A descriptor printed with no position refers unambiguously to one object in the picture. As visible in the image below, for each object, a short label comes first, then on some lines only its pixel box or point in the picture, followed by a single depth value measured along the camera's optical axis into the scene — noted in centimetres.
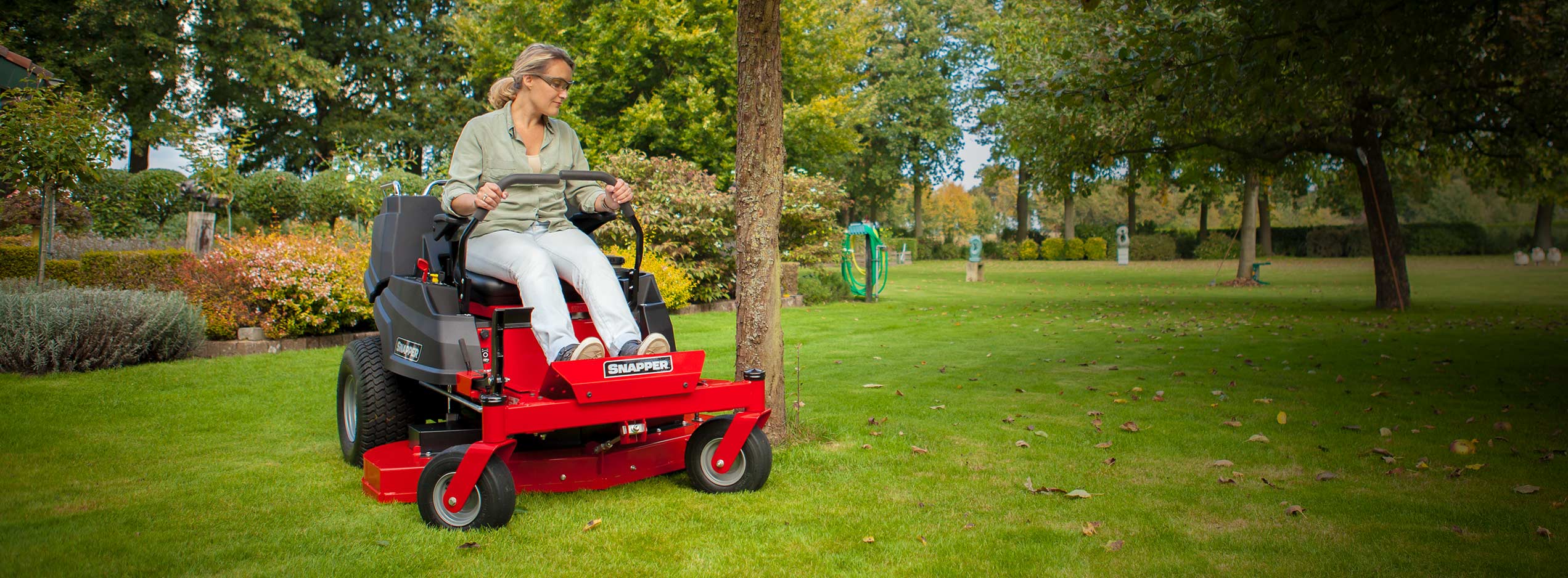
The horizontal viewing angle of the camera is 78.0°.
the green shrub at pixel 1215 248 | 4119
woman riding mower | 404
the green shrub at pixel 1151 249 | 4344
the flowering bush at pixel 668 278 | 1348
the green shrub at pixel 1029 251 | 4359
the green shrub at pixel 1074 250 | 4309
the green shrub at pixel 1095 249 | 4306
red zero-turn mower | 368
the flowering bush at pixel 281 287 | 927
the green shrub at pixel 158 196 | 1991
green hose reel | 1747
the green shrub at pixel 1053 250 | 4325
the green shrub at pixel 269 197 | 2134
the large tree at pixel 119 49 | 2389
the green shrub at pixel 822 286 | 1716
